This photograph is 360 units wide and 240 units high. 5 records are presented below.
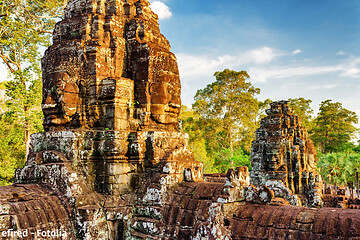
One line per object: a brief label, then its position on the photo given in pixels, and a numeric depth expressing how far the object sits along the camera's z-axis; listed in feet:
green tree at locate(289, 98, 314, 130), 125.49
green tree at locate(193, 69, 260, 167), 77.82
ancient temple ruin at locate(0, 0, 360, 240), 13.28
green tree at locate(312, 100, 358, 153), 120.98
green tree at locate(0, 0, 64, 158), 47.70
